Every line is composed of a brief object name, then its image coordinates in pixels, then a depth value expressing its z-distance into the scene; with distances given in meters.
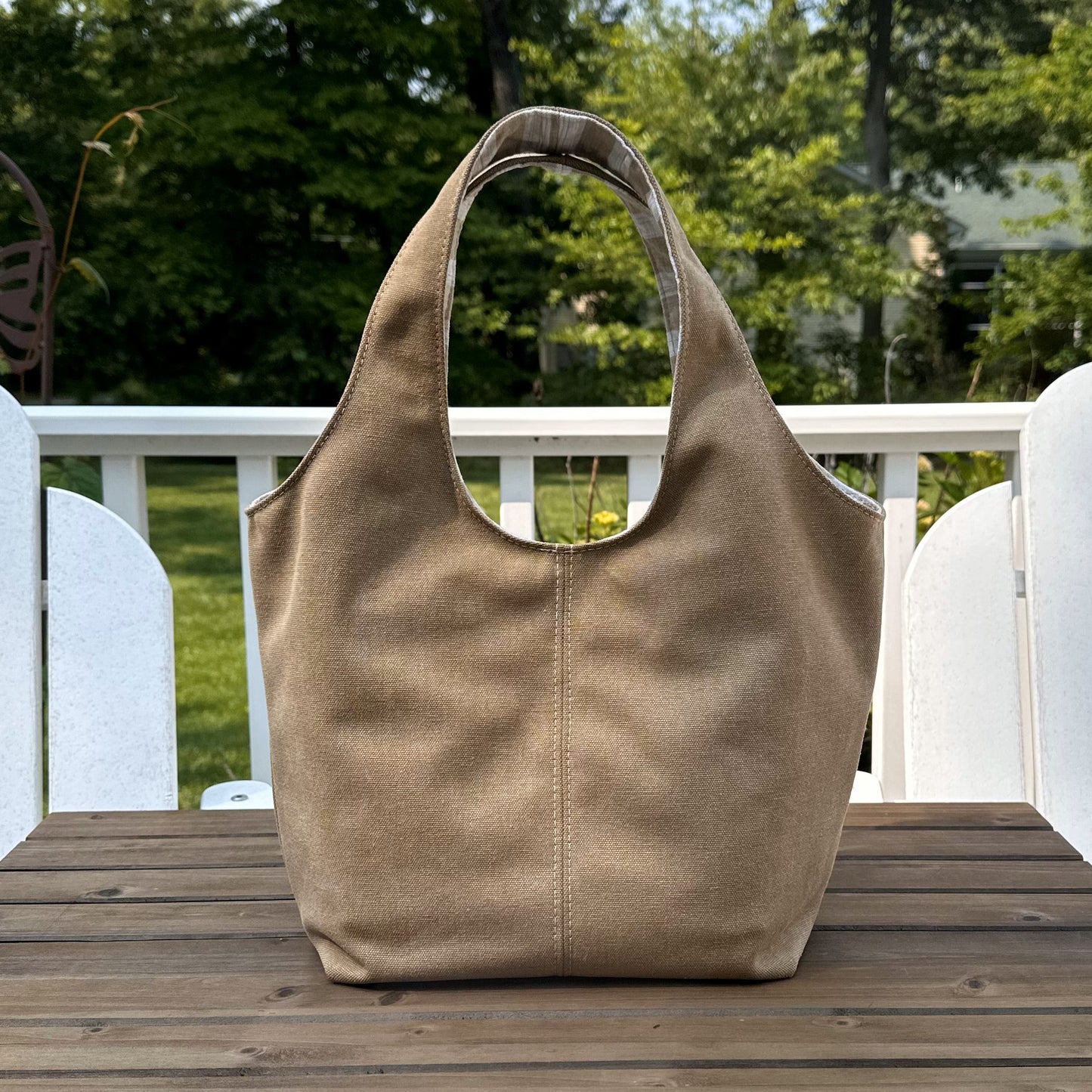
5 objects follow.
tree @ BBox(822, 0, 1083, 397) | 8.71
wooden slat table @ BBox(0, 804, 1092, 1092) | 0.61
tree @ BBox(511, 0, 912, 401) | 8.47
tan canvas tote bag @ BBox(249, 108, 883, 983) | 0.67
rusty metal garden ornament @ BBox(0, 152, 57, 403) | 1.92
